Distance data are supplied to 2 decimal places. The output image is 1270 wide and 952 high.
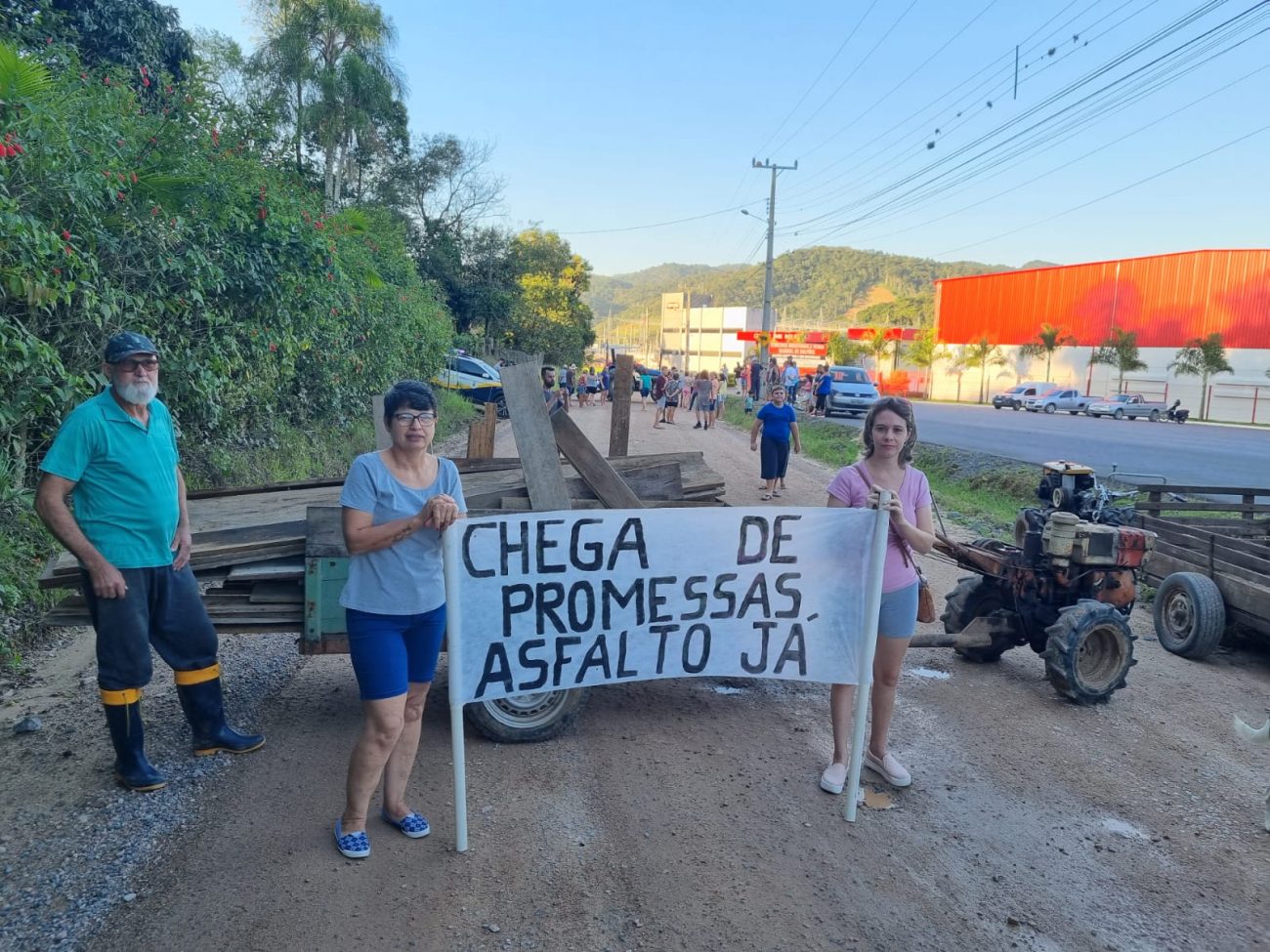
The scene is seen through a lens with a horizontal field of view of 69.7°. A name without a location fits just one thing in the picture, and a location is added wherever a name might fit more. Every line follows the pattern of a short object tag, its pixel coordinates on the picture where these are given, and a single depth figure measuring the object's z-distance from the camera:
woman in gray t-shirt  3.39
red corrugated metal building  52.98
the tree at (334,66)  30.27
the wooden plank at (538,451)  4.63
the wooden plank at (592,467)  4.94
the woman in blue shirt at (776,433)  12.97
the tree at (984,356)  67.00
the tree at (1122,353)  54.28
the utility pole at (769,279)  39.26
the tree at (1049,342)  61.39
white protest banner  3.81
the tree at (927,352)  72.31
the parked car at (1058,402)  47.28
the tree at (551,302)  47.06
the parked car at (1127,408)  44.47
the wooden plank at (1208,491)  8.45
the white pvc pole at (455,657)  3.53
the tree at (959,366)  69.25
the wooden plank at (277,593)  4.66
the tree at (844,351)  79.56
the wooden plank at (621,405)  6.88
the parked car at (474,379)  26.64
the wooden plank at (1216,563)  6.61
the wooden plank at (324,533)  4.50
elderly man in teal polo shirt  3.87
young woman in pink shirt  4.21
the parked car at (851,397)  33.81
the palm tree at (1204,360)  48.41
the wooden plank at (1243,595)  6.40
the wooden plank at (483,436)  8.33
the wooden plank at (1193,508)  8.38
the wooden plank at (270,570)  4.54
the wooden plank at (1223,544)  6.70
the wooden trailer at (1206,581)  6.62
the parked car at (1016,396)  52.66
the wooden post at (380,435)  5.25
